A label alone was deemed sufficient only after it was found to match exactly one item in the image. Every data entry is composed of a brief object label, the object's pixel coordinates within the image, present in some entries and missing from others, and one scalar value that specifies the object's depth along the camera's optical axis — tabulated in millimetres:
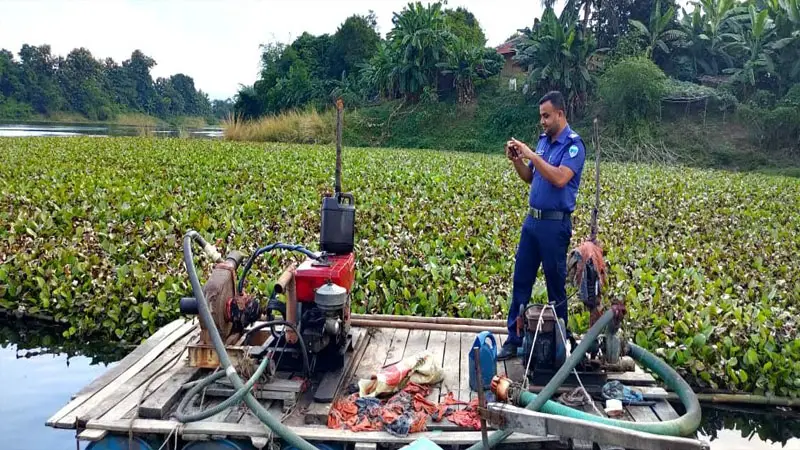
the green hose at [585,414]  2451
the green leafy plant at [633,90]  21406
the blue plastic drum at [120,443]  2777
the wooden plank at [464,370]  3191
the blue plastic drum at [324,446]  2755
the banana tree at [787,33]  21453
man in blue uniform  3322
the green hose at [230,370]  2627
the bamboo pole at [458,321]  4145
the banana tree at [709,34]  23406
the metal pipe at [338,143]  3333
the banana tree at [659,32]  23188
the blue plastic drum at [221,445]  2770
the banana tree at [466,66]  26812
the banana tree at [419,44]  26547
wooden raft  2750
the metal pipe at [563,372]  2523
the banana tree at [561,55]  22844
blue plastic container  3170
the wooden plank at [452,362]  3283
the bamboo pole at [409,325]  4027
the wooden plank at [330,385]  2977
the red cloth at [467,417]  2863
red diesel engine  3100
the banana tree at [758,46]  21469
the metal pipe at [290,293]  3244
